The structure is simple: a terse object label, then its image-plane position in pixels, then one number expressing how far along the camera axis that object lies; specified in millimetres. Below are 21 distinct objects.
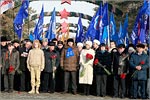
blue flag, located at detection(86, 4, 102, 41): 16011
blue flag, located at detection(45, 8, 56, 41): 17972
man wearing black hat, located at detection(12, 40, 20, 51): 12317
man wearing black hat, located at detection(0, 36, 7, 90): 12116
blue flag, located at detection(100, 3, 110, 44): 15477
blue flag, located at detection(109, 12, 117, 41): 16688
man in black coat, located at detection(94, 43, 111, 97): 11641
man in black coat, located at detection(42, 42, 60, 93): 11984
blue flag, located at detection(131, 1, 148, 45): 15227
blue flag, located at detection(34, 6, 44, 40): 18406
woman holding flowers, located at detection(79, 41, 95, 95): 11656
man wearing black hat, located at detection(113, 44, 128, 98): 11547
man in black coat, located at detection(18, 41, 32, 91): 12172
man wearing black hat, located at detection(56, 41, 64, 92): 12307
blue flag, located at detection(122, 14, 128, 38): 18941
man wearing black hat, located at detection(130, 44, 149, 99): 11336
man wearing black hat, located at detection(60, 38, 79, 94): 11844
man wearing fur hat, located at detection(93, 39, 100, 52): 12031
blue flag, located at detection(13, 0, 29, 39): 15172
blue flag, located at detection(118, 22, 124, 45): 18070
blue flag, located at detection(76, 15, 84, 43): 18422
